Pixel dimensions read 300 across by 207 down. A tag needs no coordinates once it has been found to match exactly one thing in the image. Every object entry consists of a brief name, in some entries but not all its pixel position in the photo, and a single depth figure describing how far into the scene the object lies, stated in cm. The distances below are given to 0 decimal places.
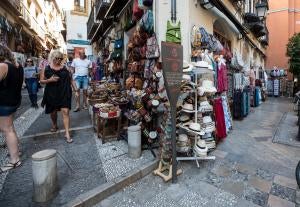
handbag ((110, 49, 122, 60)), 783
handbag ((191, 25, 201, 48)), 532
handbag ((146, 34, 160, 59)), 488
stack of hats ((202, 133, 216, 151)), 467
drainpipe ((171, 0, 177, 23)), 492
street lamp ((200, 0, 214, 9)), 565
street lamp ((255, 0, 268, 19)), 982
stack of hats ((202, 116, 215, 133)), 454
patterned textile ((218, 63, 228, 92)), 605
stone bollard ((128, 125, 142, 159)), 407
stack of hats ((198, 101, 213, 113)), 442
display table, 485
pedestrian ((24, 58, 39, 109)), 804
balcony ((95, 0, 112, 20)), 810
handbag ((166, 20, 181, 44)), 491
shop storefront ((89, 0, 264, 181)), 426
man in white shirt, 748
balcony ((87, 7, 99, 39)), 1211
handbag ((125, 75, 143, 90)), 568
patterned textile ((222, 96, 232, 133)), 594
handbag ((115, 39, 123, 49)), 777
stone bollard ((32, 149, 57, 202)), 275
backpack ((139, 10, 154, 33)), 503
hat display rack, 410
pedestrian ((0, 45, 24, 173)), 344
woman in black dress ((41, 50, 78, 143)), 458
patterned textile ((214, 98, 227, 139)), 527
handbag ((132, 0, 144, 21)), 561
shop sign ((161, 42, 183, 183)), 320
